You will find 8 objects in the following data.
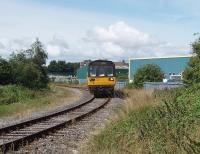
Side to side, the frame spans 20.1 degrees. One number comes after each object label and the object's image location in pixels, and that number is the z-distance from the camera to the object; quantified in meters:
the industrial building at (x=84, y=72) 137.12
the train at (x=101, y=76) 43.00
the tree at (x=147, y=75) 60.72
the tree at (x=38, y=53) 71.69
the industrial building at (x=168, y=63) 86.59
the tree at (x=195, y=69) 22.42
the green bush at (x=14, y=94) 35.88
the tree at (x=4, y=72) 47.04
